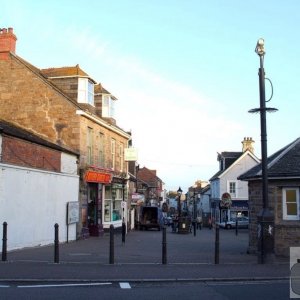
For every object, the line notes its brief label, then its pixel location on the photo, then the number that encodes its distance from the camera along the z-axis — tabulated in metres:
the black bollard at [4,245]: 15.12
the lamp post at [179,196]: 44.68
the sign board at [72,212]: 25.64
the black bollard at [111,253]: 15.04
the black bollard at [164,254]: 15.25
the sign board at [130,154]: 37.41
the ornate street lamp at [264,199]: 15.78
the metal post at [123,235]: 25.06
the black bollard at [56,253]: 15.05
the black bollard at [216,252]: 15.36
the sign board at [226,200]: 39.28
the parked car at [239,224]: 58.84
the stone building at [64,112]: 28.12
